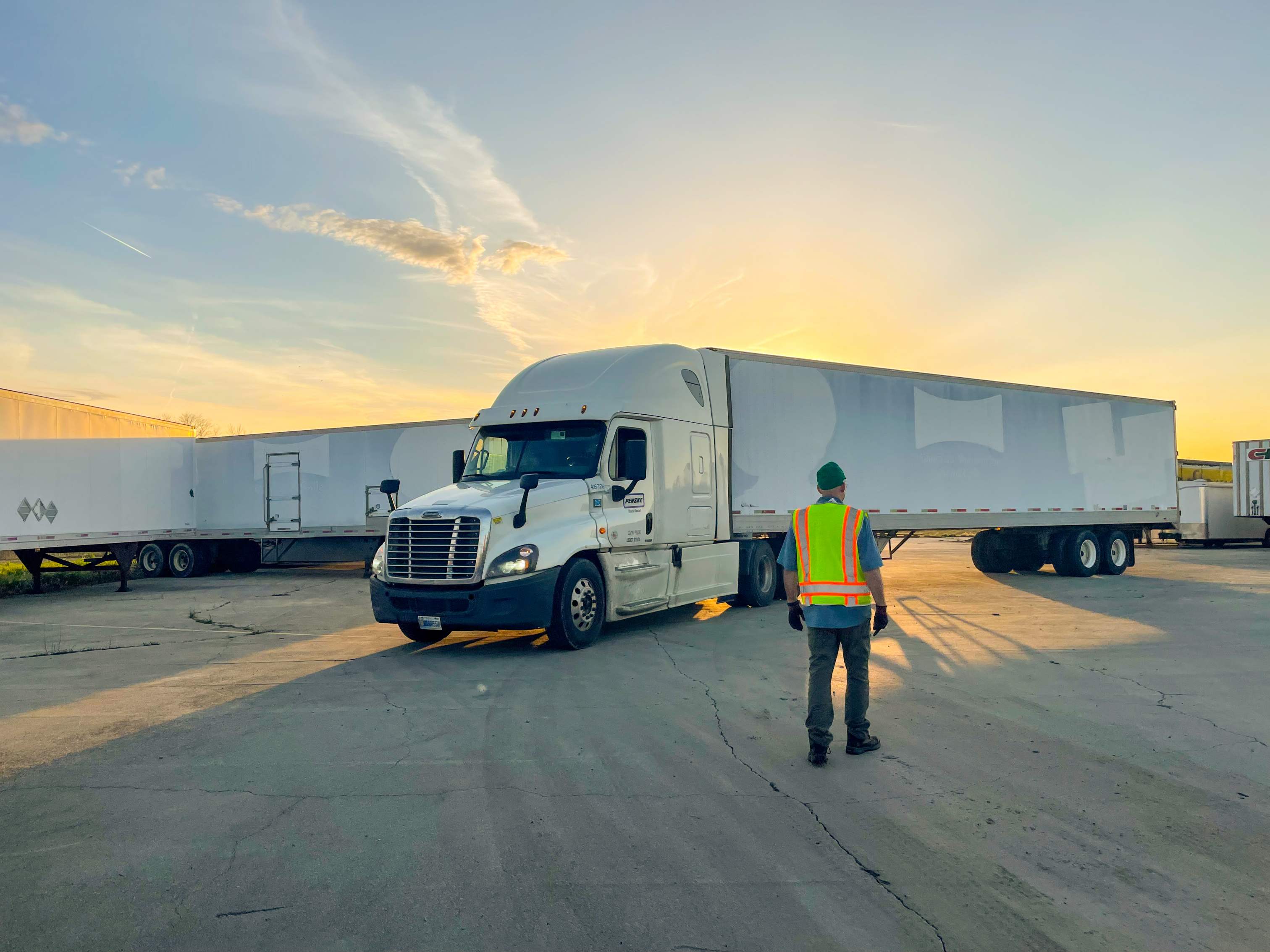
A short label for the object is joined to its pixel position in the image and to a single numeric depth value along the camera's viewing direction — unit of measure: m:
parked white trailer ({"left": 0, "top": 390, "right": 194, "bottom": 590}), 17.50
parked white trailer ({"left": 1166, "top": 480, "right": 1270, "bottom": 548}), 31.41
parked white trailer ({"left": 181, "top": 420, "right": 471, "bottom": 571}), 20.89
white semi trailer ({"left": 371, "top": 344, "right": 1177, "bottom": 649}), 9.98
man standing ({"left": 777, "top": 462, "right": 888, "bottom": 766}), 5.90
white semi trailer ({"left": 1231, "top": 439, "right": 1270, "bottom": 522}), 29.03
